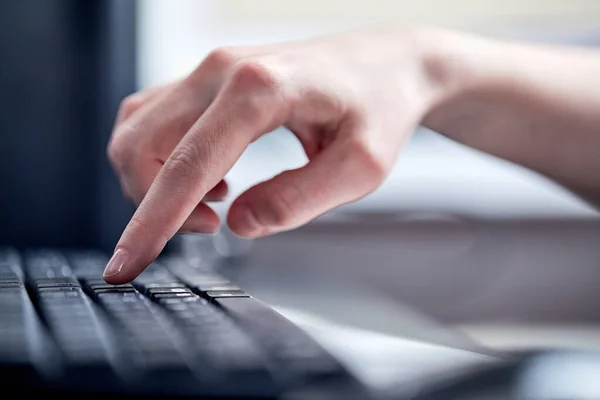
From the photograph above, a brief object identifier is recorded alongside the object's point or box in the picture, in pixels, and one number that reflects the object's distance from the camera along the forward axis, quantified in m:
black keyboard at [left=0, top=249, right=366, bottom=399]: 0.33
